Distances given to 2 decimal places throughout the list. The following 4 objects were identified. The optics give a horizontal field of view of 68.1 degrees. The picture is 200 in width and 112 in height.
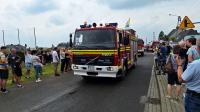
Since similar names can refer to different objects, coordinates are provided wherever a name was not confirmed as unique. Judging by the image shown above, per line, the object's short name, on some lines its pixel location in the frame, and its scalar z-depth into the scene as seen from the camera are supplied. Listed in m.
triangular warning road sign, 6.74
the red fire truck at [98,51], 6.49
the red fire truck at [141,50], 19.43
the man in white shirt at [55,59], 8.49
